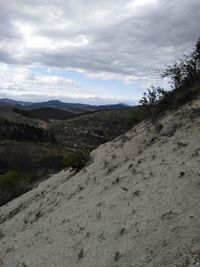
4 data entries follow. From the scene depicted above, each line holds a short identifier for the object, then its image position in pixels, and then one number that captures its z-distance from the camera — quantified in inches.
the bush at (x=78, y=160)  403.1
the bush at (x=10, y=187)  552.1
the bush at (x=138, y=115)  466.3
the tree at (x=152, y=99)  433.4
